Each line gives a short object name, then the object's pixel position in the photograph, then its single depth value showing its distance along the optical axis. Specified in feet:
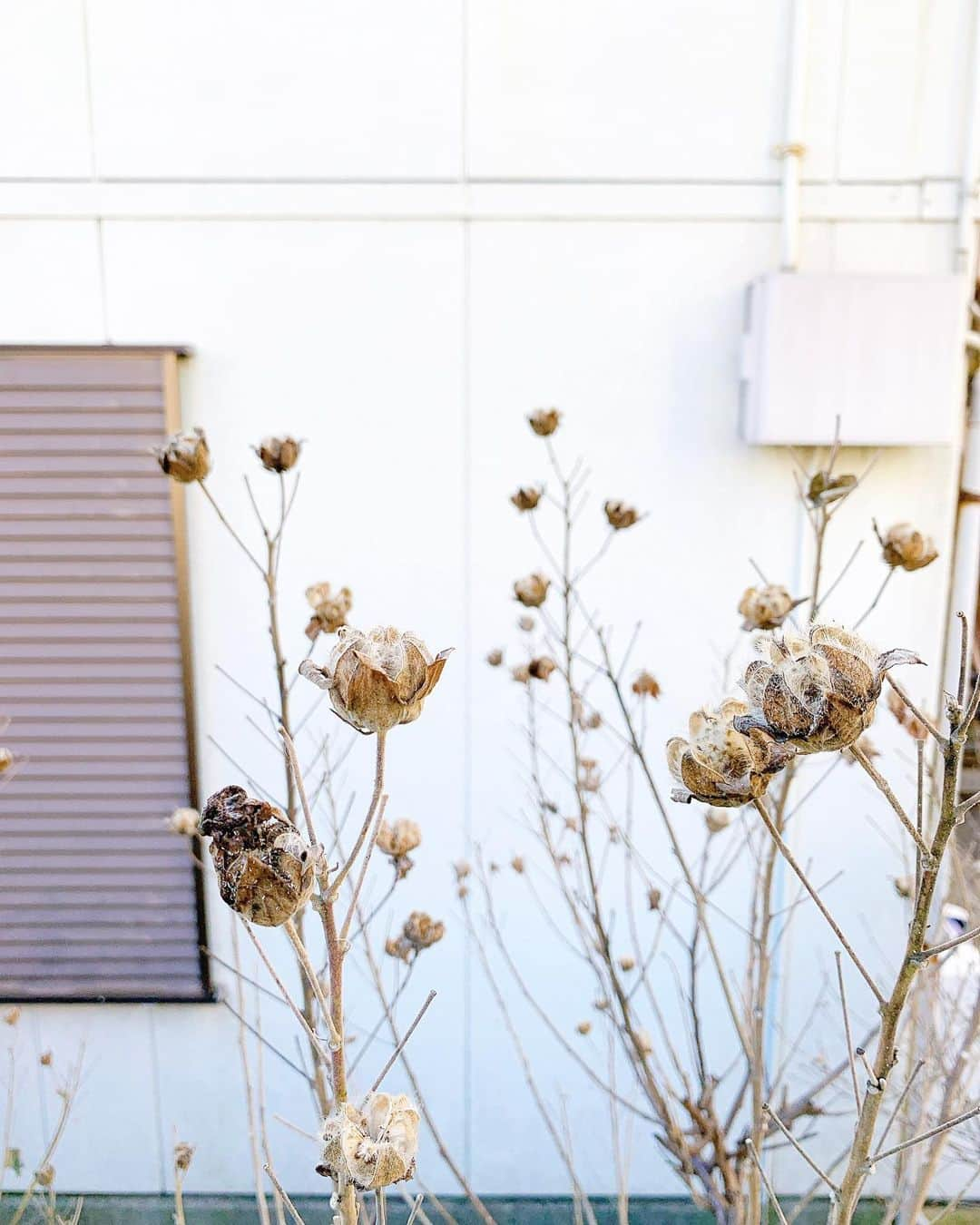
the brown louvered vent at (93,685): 5.54
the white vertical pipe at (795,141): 4.97
